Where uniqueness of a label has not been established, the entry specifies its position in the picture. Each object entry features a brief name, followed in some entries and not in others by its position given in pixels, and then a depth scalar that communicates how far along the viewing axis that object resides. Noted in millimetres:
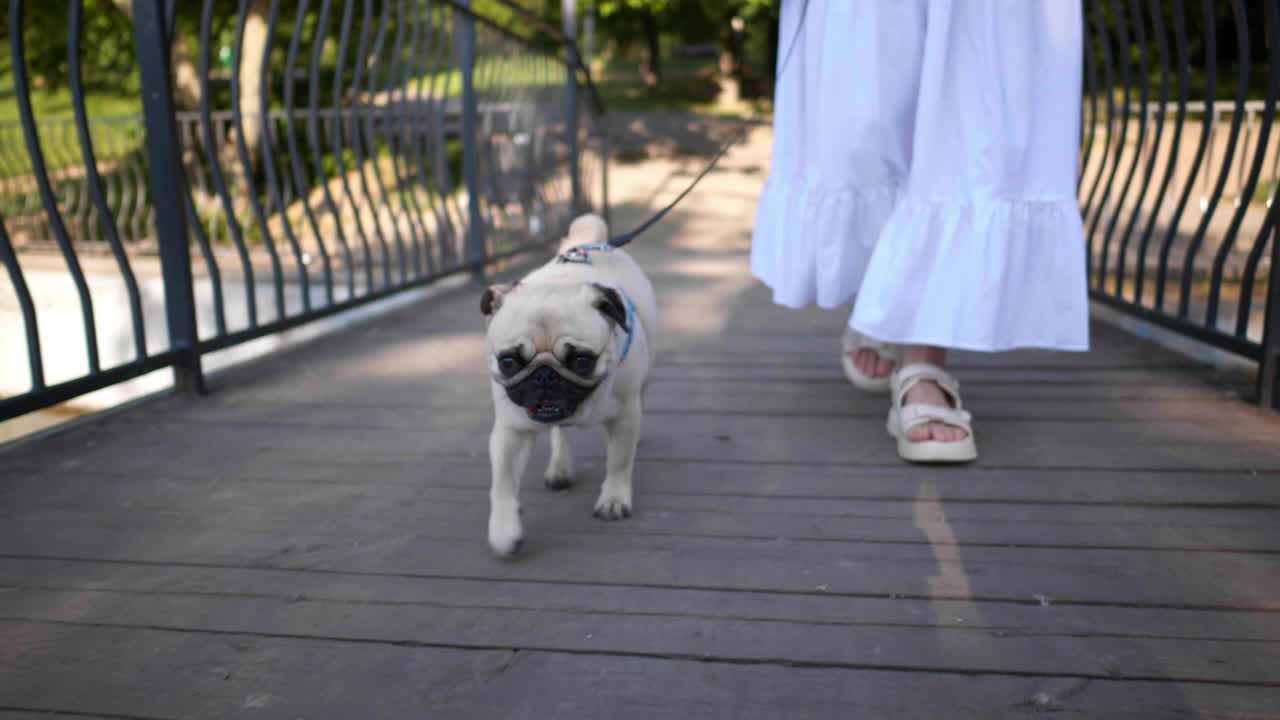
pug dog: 1567
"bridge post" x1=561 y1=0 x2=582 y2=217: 6805
